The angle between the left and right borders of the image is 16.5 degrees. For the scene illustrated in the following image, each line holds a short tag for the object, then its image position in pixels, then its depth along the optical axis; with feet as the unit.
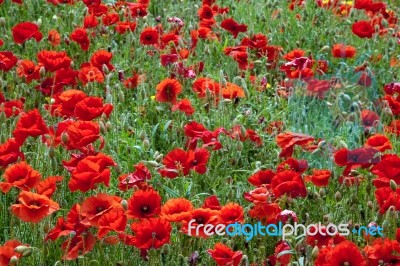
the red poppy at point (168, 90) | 18.17
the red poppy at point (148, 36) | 21.53
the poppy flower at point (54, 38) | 22.71
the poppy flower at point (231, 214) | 12.59
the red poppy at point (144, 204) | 12.53
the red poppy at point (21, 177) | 13.35
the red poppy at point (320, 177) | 14.33
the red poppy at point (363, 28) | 22.55
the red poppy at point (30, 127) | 14.57
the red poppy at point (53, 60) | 18.93
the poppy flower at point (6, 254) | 12.30
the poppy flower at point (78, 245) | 12.52
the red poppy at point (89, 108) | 15.04
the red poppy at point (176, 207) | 12.65
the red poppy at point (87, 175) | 12.75
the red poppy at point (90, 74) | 19.26
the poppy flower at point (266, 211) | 13.40
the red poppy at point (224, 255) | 11.91
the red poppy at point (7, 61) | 19.49
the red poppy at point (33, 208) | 12.41
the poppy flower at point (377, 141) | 14.77
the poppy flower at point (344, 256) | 11.20
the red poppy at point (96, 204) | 12.52
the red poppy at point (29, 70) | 19.28
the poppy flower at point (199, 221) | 12.30
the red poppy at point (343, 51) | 22.19
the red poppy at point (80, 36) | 21.26
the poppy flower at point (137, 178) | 13.95
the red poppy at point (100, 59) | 19.95
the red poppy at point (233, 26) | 22.15
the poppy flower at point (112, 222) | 12.14
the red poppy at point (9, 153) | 14.20
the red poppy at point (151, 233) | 12.08
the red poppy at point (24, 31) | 20.92
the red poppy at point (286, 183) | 13.53
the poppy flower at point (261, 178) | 14.45
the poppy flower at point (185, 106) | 18.03
